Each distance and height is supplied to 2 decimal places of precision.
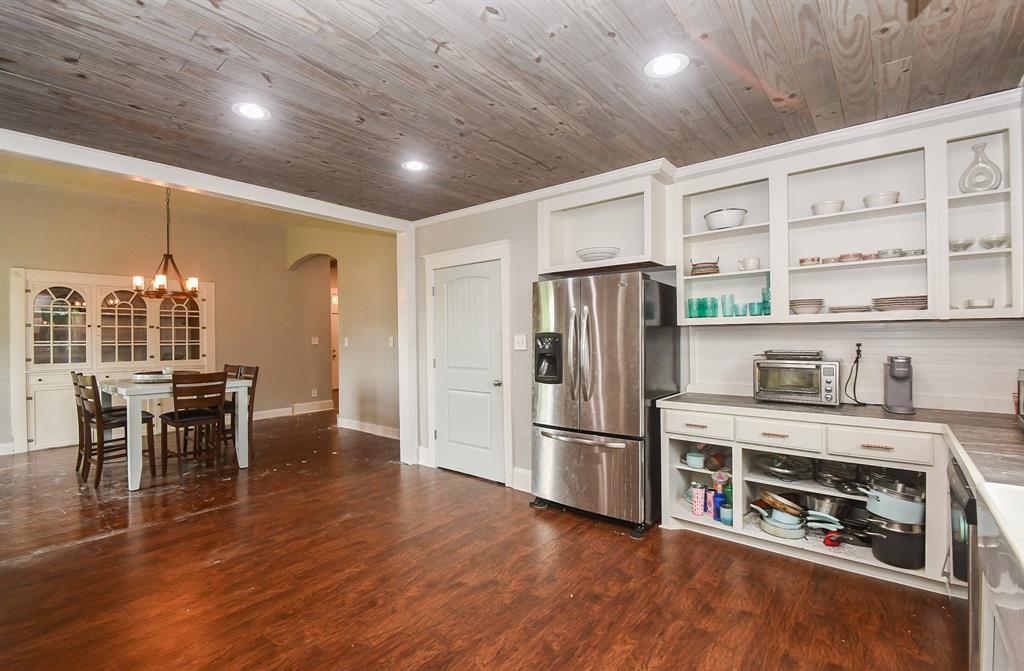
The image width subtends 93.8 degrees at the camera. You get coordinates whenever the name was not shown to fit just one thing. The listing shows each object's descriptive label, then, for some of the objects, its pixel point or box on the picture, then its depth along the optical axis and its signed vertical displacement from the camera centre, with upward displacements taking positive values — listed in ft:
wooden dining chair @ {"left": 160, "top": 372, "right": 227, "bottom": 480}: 14.10 -1.96
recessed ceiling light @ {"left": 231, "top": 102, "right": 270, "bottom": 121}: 7.78 +3.78
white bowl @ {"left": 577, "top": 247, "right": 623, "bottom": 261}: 11.37 +1.92
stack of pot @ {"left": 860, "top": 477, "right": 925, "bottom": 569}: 7.67 -3.19
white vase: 7.91 +2.54
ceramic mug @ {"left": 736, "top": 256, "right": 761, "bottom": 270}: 10.07 +1.43
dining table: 13.05 -2.00
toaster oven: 8.82 -0.99
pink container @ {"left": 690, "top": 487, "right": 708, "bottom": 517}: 10.00 -3.56
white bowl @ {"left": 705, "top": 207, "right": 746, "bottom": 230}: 10.28 +2.46
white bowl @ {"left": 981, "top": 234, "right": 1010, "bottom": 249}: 7.74 +1.40
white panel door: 13.75 -1.03
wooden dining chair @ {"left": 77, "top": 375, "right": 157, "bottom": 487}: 13.26 -2.34
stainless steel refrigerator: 10.07 -1.23
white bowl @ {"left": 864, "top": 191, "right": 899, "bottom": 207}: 8.64 +2.37
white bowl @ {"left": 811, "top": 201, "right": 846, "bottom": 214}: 9.12 +2.35
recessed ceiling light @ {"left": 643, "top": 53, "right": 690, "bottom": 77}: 6.55 +3.74
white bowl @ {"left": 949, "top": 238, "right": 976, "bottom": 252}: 8.02 +1.40
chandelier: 15.75 +1.80
